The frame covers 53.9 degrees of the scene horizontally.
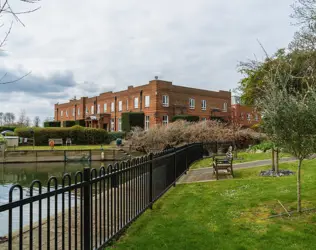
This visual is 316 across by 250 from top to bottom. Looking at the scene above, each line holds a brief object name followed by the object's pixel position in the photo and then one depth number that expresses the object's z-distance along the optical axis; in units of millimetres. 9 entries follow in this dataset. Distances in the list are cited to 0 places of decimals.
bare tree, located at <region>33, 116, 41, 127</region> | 78812
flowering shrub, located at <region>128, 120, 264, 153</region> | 24031
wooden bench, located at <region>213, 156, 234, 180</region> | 10430
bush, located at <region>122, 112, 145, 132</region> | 41375
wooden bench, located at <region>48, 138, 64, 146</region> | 36031
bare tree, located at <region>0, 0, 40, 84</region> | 4016
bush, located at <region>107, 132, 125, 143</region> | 40094
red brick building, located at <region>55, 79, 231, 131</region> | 42281
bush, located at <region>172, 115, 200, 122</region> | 39625
